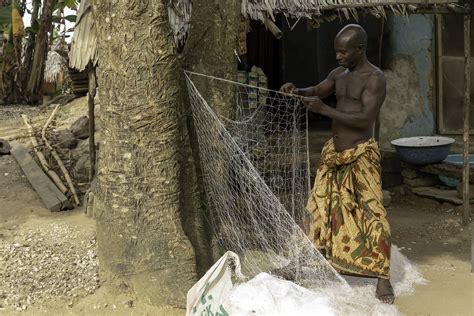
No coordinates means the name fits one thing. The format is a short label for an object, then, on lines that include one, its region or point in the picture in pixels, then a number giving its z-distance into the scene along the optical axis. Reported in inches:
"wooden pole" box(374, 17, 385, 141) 277.9
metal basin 255.0
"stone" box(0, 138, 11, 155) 277.4
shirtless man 139.8
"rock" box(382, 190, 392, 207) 256.1
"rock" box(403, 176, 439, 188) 270.1
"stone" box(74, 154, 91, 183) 255.6
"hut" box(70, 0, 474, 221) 214.5
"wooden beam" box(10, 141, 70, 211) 216.1
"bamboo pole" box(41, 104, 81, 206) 227.1
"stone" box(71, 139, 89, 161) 277.9
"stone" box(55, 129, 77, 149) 286.2
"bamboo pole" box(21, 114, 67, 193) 235.9
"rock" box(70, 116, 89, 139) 296.2
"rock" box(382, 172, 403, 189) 277.6
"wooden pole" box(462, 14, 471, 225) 210.1
